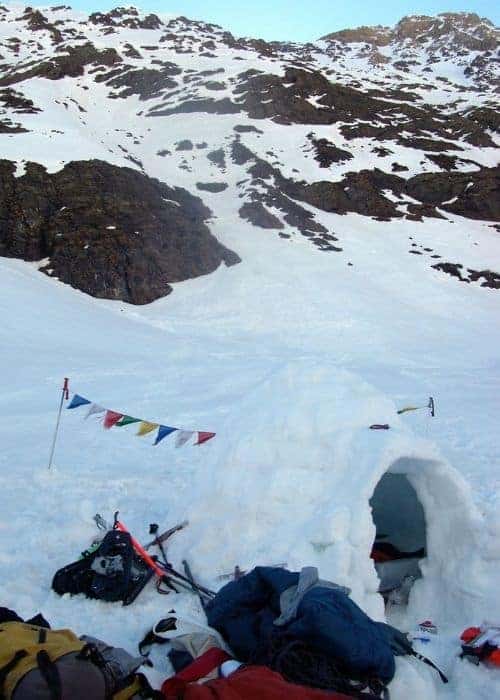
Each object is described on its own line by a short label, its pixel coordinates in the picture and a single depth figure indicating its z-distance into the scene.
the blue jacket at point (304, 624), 3.79
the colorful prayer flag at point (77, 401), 9.20
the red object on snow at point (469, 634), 5.04
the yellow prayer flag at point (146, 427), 8.27
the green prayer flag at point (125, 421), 8.50
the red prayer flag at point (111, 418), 8.64
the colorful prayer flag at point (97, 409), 9.26
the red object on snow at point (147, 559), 5.56
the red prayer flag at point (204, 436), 8.58
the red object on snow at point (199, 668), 3.56
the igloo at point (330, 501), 5.22
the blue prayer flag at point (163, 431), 8.27
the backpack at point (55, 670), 2.84
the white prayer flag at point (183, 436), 8.69
